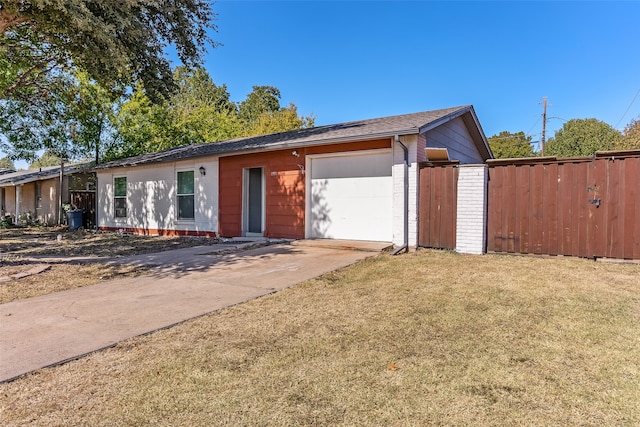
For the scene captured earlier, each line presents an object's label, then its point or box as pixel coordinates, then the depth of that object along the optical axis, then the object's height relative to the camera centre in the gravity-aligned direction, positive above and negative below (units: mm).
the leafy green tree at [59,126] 15742 +3996
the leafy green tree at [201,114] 23375 +6662
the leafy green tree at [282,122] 29000 +7024
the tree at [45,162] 58188 +7561
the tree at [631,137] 21422 +4524
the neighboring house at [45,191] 19469 +888
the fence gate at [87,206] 16519 +10
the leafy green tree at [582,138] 34506 +7179
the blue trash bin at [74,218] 16609 -553
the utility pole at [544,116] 28219 +7281
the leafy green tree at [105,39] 6332 +3704
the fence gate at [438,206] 7629 +38
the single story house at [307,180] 8242 +764
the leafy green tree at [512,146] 36969 +6464
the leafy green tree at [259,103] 40719 +12144
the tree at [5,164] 65812 +7644
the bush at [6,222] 19884 -934
